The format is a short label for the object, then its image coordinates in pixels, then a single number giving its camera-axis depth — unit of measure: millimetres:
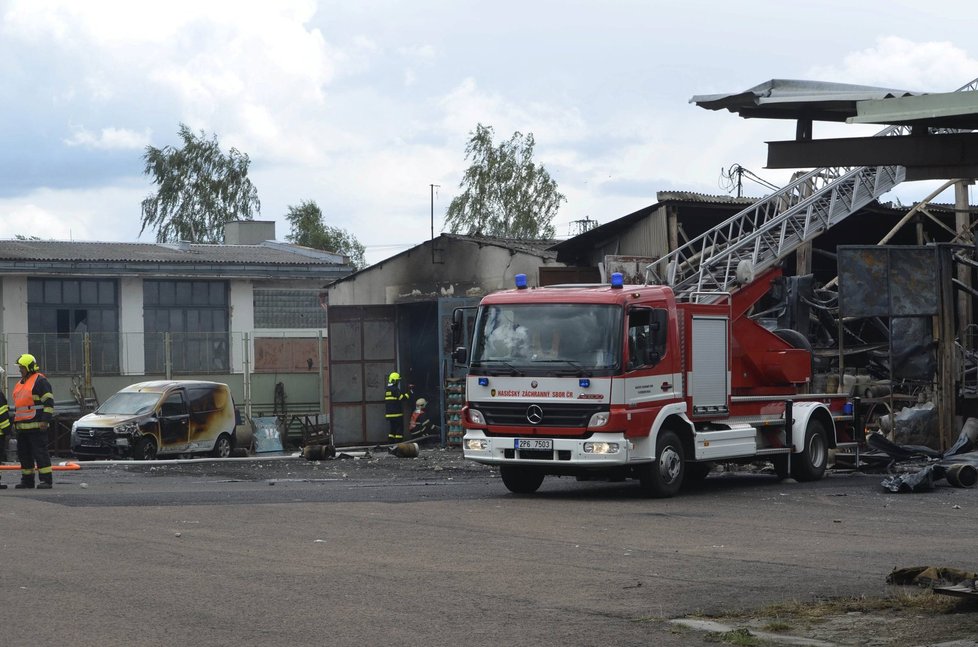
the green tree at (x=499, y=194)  66000
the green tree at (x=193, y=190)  66562
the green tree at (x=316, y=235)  75812
